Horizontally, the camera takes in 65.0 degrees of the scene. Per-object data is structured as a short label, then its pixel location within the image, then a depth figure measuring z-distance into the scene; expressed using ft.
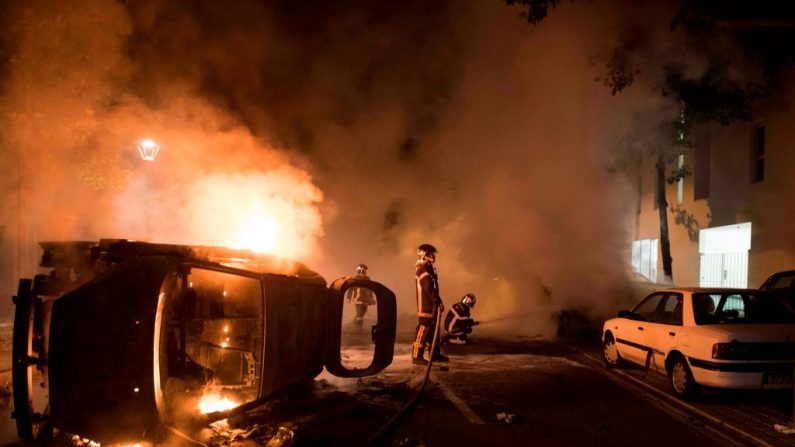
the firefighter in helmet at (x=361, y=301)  43.19
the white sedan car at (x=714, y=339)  21.08
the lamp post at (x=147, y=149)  31.40
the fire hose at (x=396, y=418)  16.52
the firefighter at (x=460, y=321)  35.55
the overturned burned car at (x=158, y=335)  13.37
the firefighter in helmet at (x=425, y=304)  28.89
